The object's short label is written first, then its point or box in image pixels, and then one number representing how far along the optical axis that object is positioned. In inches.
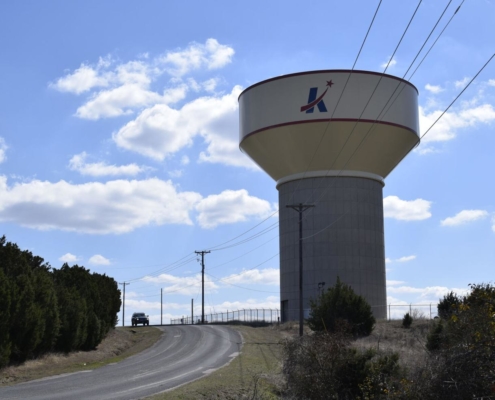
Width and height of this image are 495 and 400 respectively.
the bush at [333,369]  743.1
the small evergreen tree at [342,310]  1632.6
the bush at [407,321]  1900.8
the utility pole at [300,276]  1585.1
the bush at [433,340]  922.5
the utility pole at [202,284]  2982.3
